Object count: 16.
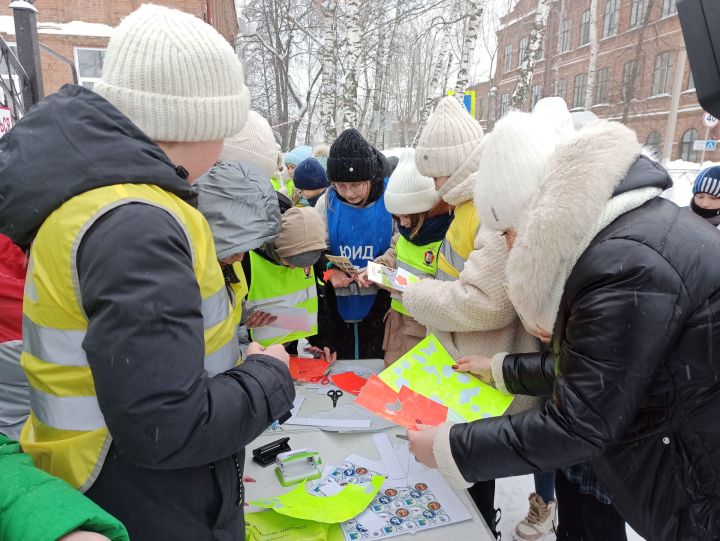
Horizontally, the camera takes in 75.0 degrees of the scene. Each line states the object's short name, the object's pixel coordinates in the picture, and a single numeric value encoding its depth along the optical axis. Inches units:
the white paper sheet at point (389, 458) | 59.4
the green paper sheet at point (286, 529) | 49.2
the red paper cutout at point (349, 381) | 82.5
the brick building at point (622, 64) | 791.1
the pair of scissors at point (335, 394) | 77.5
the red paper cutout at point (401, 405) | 55.8
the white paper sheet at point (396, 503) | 51.0
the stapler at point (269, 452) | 61.9
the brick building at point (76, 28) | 561.6
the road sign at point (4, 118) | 114.8
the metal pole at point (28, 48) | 124.5
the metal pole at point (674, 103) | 497.0
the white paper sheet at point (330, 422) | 69.3
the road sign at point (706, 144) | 462.6
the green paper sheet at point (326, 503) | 50.3
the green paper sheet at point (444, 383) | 58.0
